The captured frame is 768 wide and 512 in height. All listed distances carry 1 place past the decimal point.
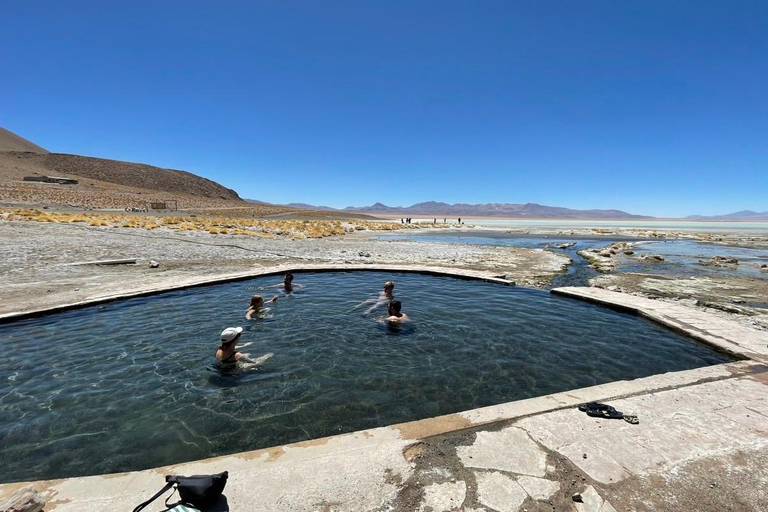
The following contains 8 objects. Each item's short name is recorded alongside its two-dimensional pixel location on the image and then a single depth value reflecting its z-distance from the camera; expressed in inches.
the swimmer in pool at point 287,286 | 443.8
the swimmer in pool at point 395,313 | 332.2
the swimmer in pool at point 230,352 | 237.5
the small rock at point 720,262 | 752.3
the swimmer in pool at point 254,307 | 342.6
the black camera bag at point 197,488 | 107.1
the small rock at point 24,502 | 100.6
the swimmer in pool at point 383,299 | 389.1
